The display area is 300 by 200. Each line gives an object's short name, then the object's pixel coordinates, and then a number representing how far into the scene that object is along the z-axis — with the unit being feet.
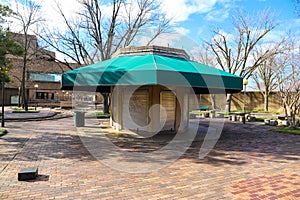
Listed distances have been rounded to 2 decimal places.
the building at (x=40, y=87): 110.93
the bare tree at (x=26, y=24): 68.16
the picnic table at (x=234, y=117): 55.99
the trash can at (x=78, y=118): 38.73
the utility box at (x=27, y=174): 13.71
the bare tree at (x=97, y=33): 62.85
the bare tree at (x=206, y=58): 89.87
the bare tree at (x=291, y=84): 38.78
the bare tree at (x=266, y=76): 66.70
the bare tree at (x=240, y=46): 74.93
